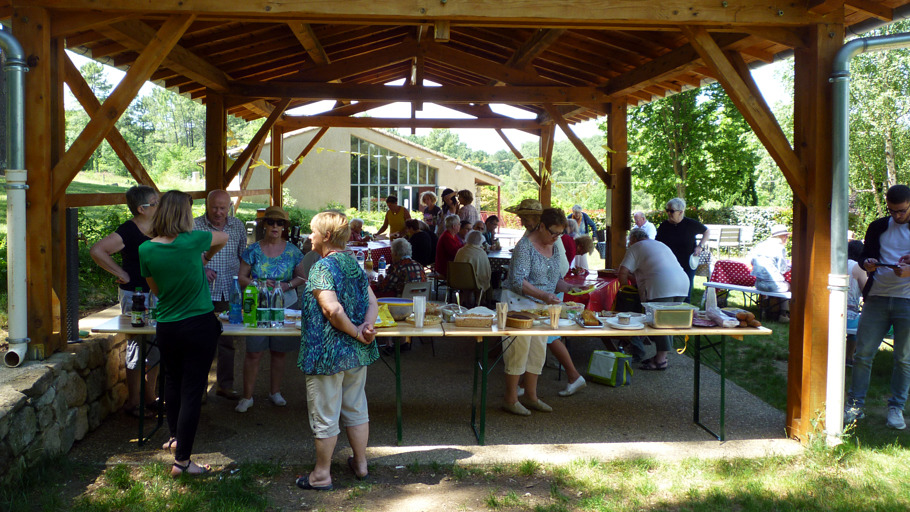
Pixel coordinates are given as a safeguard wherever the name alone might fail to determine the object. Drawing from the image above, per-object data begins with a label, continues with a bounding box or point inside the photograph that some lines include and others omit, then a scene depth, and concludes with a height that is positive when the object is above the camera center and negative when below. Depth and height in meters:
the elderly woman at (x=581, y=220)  10.87 +0.29
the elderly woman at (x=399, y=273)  6.44 -0.33
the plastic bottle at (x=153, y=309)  4.07 -0.42
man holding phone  4.49 -0.40
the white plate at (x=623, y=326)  4.34 -0.53
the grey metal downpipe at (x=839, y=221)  4.12 +0.11
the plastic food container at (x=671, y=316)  4.34 -0.47
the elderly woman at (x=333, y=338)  3.41 -0.49
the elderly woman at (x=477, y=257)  6.96 -0.19
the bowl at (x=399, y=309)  4.40 -0.44
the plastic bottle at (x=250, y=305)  4.14 -0.40
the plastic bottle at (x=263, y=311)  4.12 -0.43
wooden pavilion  4.07 +1.08
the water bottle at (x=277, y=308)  4.15 -0.42
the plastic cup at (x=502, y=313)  4.28 -0.45
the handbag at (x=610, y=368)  5.60 -1.02
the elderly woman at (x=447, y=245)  8.01 -0.09
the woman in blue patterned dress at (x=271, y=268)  4.64 -0.21
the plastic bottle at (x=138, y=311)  3.99 -0.43
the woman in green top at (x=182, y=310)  3.44 -0.37
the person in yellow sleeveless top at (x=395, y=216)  10.96 +0.32
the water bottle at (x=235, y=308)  4.22 -0.43
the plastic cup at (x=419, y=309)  4.20 -0.42
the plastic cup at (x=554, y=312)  4.27 -0.44
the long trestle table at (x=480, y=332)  3.99 -0.55
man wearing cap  7.77 -0.27
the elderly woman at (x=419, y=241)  8.56 -0.05
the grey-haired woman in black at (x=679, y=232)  7.28 +0.07
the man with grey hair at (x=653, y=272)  5.64 -0.27
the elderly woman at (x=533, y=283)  4.72 -0.31
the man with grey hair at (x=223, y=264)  4.77 -0.20
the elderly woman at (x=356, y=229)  9.73 +0.10
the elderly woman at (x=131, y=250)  4.05 -0.09
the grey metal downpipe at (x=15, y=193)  3.92 +0.22
